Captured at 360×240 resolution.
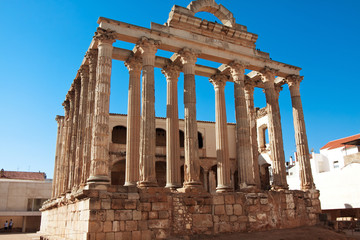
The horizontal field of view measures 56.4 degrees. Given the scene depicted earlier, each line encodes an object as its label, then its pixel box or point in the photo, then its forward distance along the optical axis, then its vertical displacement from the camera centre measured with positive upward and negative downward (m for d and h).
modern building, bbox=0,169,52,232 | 33.62 +0.96
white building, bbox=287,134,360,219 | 23.75 +2.00
